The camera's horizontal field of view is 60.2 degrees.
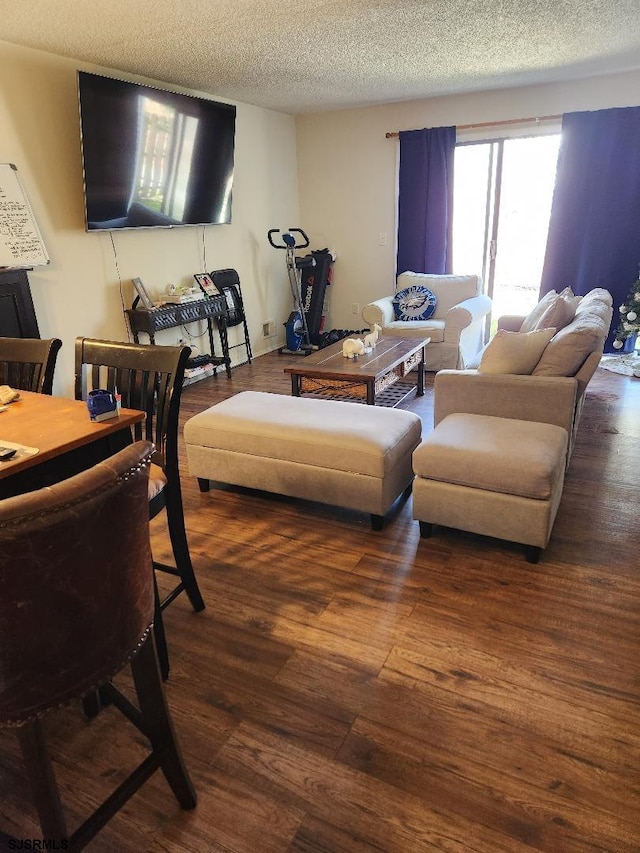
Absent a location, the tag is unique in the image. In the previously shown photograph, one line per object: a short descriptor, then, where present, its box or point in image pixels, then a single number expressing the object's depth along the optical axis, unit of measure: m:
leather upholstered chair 0.86
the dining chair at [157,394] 1.77
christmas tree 4.86
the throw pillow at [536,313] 3.67
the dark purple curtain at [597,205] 4.88
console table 4.26
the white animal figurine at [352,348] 3.81
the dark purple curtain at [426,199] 5.56
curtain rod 5.14
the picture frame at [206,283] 5.00
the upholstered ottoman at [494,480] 2.18
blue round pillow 5.22
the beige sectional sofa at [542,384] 2.65
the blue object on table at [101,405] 1.54
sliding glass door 5.41
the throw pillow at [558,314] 3.13
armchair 4.85
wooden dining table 1.40
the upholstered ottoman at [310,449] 2.49
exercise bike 5.87
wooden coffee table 3.46
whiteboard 3.39
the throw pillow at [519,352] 2.77
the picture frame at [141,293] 4.29
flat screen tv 3.70
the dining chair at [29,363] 2.01
